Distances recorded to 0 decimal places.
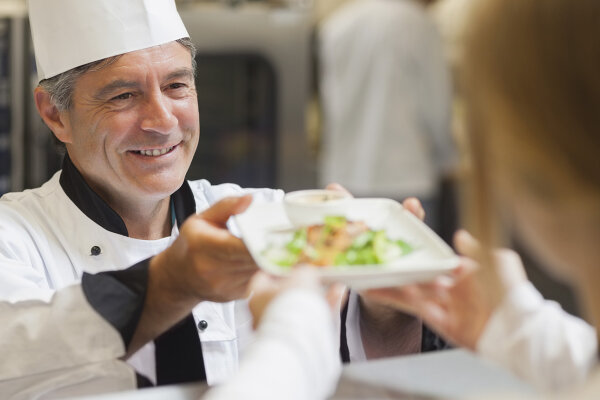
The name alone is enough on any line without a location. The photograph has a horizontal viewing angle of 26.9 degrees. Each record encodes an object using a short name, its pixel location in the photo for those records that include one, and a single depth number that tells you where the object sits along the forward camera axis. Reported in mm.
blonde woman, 1048
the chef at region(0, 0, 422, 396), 1350
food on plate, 1260
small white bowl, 1328
